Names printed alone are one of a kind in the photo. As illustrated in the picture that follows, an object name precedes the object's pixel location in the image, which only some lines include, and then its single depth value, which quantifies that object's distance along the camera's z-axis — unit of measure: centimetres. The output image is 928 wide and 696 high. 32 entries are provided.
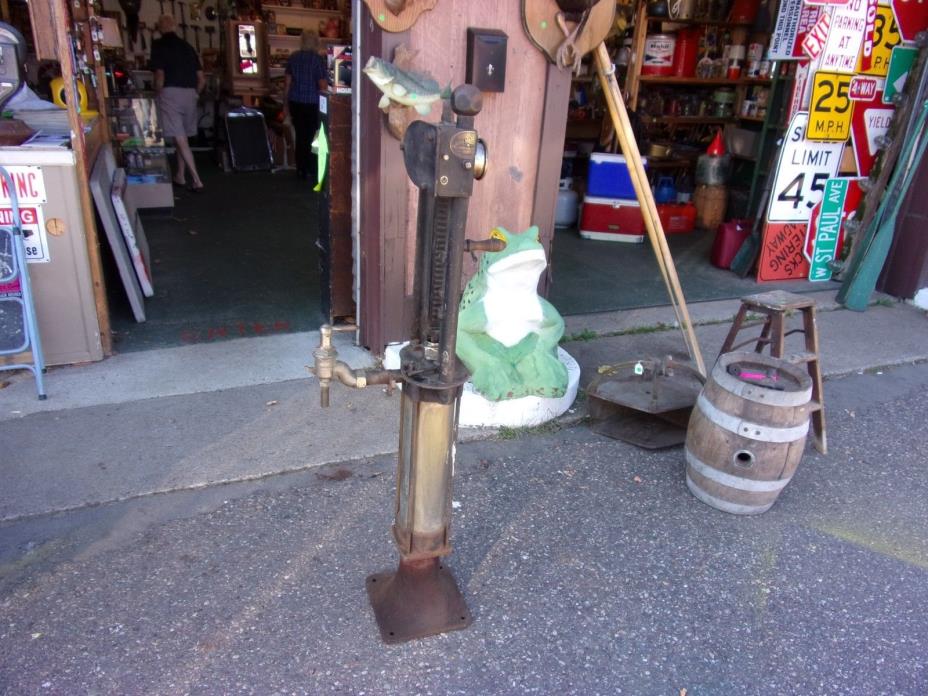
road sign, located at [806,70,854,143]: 586
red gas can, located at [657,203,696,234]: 812
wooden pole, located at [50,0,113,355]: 359
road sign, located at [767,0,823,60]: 571
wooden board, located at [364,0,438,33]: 354
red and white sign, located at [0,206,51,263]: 377
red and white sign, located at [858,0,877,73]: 580
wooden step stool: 358
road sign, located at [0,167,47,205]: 371
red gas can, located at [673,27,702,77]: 815
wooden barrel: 305
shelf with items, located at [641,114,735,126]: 852
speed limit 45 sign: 600
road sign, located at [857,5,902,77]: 588
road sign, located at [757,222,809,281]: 632
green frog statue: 360
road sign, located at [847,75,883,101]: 601
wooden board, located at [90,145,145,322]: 443
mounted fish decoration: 205
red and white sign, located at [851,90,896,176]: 617
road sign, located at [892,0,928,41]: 591
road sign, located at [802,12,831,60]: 565
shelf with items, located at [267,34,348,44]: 1127
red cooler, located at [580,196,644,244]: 757
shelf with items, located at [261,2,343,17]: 1190
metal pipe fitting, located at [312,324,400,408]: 216
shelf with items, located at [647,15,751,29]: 794
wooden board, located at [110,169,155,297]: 473
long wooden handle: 394
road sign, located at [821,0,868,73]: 572
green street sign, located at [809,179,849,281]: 638
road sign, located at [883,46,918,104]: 606
